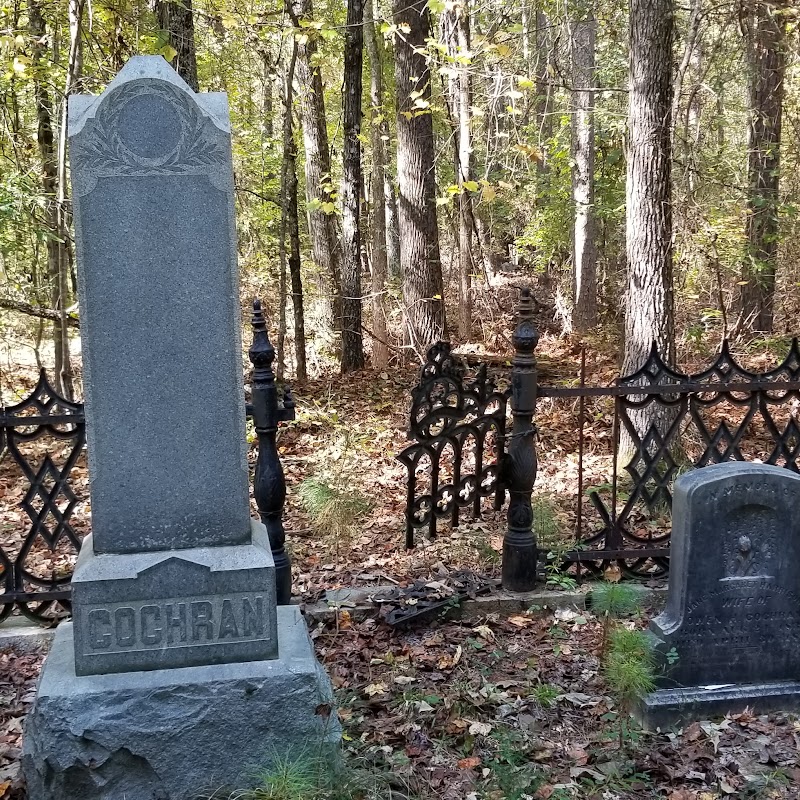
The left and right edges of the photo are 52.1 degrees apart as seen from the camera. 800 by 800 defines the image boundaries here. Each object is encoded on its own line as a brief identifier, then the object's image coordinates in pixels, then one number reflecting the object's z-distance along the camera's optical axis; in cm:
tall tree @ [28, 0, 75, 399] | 746
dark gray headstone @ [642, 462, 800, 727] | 398
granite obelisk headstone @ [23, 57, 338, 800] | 305
